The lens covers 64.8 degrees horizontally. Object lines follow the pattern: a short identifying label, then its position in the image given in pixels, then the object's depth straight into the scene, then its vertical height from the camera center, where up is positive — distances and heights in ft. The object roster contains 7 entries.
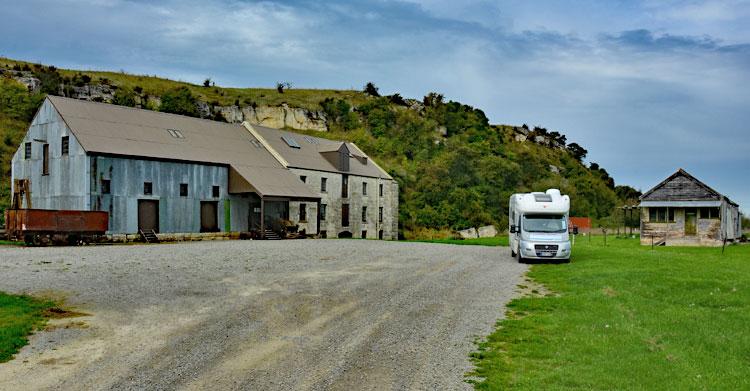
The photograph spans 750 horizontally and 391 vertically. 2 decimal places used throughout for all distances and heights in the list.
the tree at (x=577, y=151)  418.10 +40.16
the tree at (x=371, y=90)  397.92 +78.93
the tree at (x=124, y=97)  280.10 +52.42
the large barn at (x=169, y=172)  119.75 +7.72
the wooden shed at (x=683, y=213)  151.53 -1.41
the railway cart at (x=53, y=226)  99.19 -3.61
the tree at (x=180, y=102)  290.97 +52.58
